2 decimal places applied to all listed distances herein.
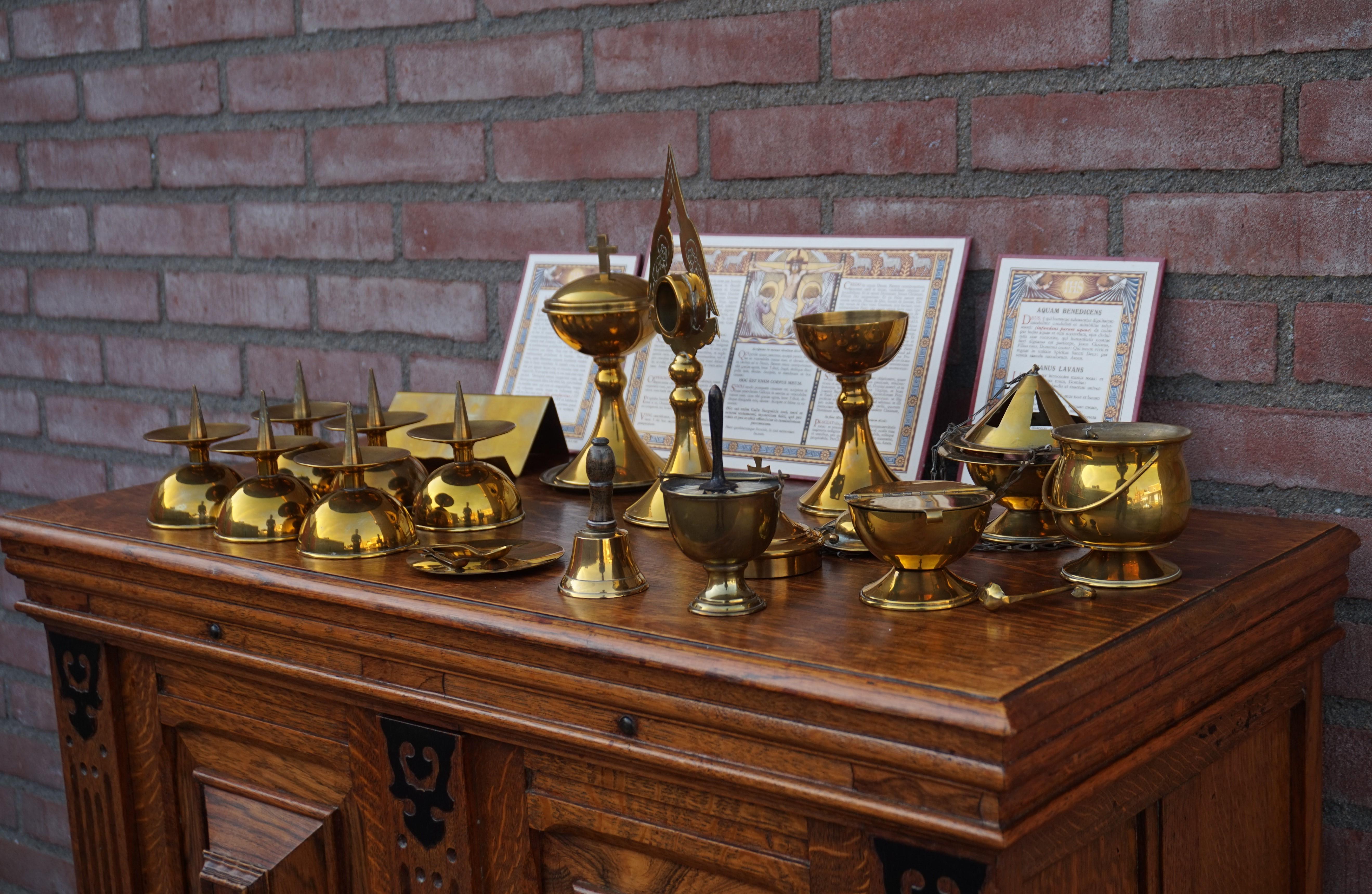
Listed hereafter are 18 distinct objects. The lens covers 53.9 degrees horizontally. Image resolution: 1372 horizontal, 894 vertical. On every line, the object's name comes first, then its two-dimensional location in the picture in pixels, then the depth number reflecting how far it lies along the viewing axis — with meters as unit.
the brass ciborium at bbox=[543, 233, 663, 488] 1.38
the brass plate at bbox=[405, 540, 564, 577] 1.13
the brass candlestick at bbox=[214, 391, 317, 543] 1.29
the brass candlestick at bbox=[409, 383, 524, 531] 1.28
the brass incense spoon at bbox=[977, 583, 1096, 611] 0.95
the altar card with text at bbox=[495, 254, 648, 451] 1.64
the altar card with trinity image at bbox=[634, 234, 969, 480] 1.40
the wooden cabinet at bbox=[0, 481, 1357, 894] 0.86
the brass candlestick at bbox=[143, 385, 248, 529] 1.36
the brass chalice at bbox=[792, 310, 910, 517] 1.21
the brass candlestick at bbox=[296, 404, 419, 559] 1.22
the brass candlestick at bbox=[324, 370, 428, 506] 1.38
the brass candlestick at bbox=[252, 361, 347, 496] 1.47
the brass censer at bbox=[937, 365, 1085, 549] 1.13
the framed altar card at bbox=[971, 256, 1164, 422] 1.30
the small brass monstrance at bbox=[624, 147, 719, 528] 1.24
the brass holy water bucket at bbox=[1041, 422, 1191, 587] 0.98
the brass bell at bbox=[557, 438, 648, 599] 1.06
